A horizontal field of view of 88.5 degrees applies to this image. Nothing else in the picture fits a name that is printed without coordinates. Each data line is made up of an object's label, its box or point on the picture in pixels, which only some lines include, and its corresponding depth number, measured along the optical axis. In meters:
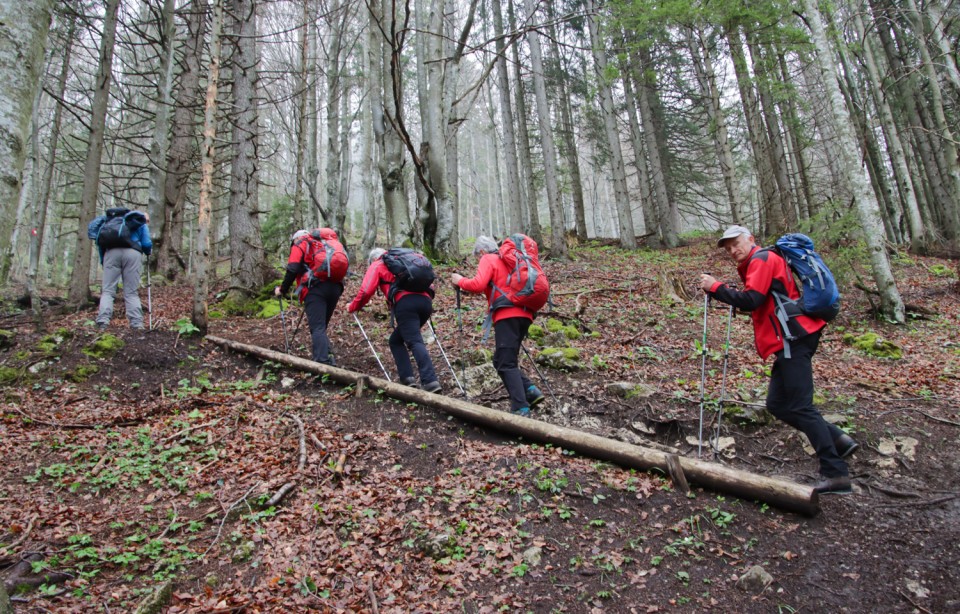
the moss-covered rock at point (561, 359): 7.31
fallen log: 3.68
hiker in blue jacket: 7.75
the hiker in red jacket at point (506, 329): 5.35
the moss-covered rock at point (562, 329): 8.84
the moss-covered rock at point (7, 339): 6.84
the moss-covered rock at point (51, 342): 6.51
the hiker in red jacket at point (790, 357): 3.96
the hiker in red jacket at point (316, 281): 6.90
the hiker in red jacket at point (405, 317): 6.10
